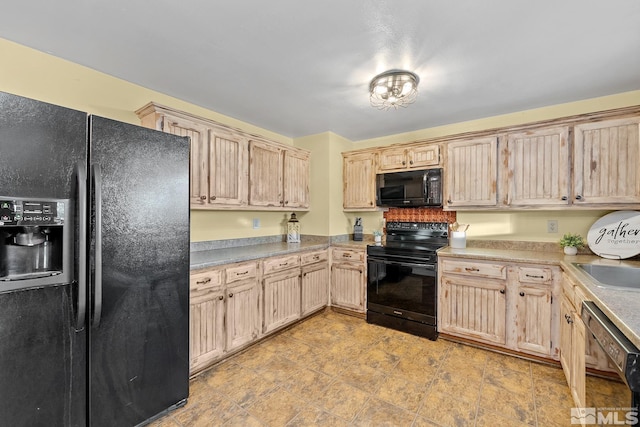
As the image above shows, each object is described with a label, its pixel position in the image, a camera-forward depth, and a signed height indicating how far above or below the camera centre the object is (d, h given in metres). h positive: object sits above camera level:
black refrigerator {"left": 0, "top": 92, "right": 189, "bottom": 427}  1.27 -0.31
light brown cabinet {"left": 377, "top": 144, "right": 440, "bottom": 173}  3.23 +0.66
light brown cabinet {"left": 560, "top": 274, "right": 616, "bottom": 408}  1.33 -0.75
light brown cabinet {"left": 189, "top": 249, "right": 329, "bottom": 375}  2.19 -0.86
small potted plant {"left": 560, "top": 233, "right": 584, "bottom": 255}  2.58 -0.29
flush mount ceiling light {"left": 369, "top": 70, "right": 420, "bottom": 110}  2.15 +1.03
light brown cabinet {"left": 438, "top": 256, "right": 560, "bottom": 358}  2.36 -0.85
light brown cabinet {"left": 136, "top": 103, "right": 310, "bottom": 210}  2.41 +0.48
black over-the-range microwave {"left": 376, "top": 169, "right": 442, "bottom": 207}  3.19 +0.28
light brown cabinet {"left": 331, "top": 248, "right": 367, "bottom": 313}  3.34 -0.84
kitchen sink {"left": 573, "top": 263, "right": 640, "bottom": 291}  1.97 -0.45
